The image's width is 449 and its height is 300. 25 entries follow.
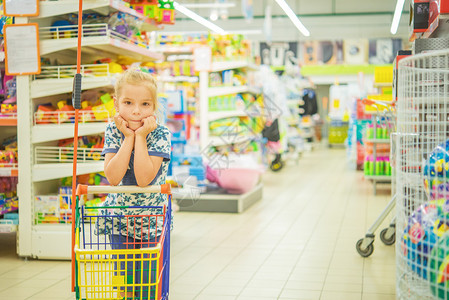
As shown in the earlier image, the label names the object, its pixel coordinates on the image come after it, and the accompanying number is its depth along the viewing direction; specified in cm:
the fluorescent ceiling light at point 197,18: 1269
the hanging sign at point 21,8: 441
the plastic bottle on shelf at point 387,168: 844
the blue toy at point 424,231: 230
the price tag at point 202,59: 879
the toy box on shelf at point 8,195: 471
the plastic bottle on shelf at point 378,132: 841
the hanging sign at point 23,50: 443
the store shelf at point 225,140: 902
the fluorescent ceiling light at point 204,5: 1340
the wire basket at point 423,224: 224
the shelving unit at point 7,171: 459
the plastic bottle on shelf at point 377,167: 848
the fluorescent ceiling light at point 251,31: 1829
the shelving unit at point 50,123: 447
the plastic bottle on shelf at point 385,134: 834
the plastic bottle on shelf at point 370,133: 846
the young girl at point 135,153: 248
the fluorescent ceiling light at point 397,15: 1352
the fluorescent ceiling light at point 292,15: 1230
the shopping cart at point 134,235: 218
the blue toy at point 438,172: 234
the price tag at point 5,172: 462
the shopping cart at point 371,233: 463
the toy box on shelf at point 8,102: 461
